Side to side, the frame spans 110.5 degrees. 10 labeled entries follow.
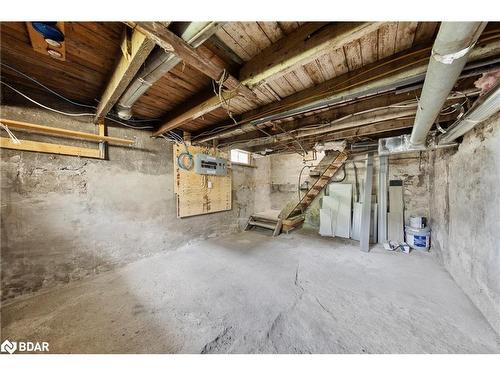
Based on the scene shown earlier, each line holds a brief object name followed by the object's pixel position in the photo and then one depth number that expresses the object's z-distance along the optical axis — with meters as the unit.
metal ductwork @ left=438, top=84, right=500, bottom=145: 1.09
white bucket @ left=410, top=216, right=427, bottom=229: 2.98
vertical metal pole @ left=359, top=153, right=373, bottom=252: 3.07
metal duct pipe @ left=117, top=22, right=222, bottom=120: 0.91
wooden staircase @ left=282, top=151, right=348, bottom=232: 3.79
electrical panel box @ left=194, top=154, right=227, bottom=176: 3.37
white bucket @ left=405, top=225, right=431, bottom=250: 2.92
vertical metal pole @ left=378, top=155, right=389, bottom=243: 3.34
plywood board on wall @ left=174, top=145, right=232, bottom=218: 3.16
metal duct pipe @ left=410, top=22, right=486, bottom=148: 0.68
